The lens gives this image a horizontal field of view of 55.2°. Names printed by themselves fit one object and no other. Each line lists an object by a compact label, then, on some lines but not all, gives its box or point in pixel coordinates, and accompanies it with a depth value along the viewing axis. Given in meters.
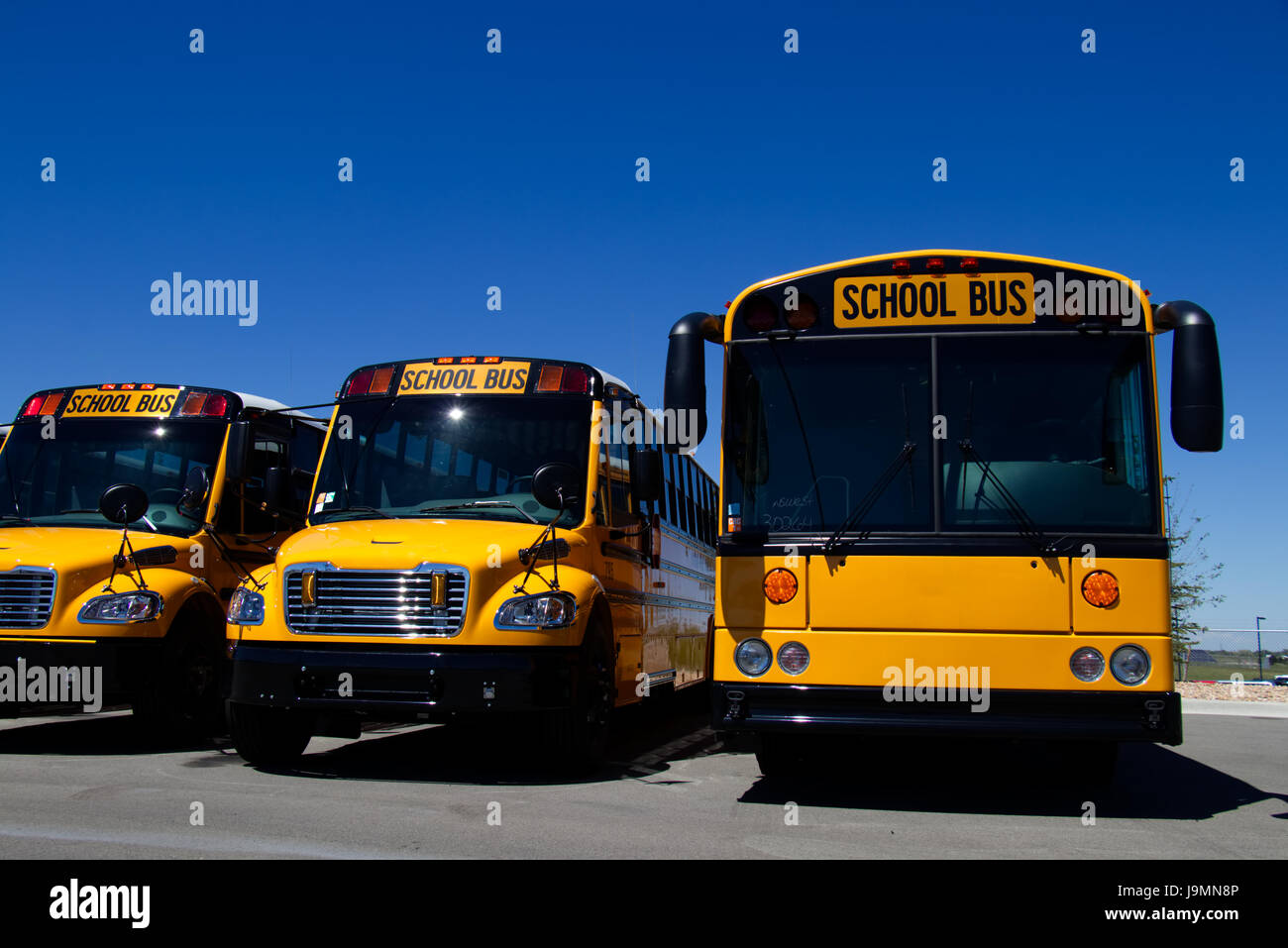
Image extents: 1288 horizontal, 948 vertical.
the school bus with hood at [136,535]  8.91
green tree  34.16
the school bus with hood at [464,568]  7.58
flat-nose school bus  6.64
